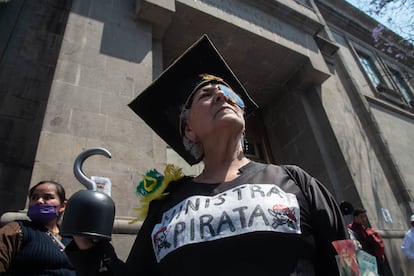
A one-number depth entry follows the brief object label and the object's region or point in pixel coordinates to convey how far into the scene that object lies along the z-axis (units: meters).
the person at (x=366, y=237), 4.49
